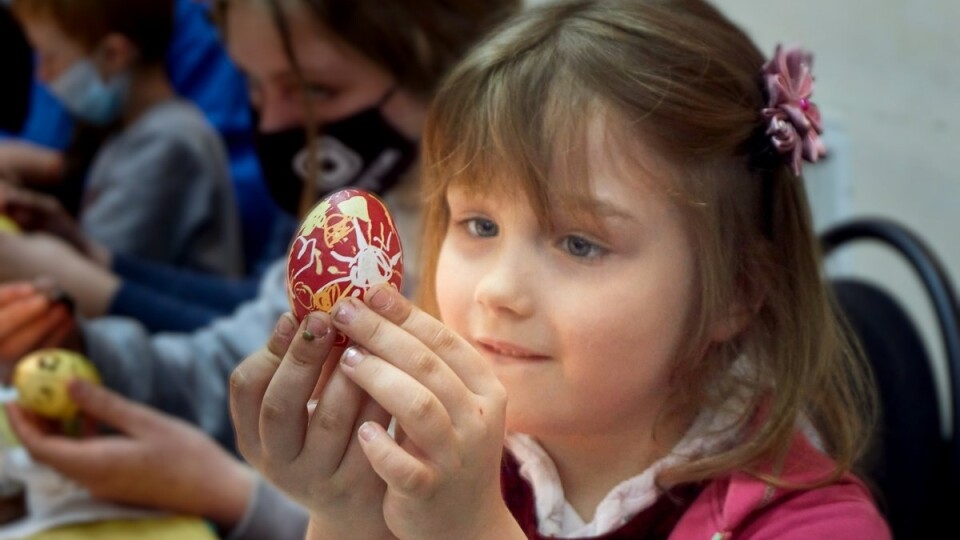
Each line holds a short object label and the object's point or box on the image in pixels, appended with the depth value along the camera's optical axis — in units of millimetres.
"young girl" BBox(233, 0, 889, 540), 1107
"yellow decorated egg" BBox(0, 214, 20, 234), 1725
